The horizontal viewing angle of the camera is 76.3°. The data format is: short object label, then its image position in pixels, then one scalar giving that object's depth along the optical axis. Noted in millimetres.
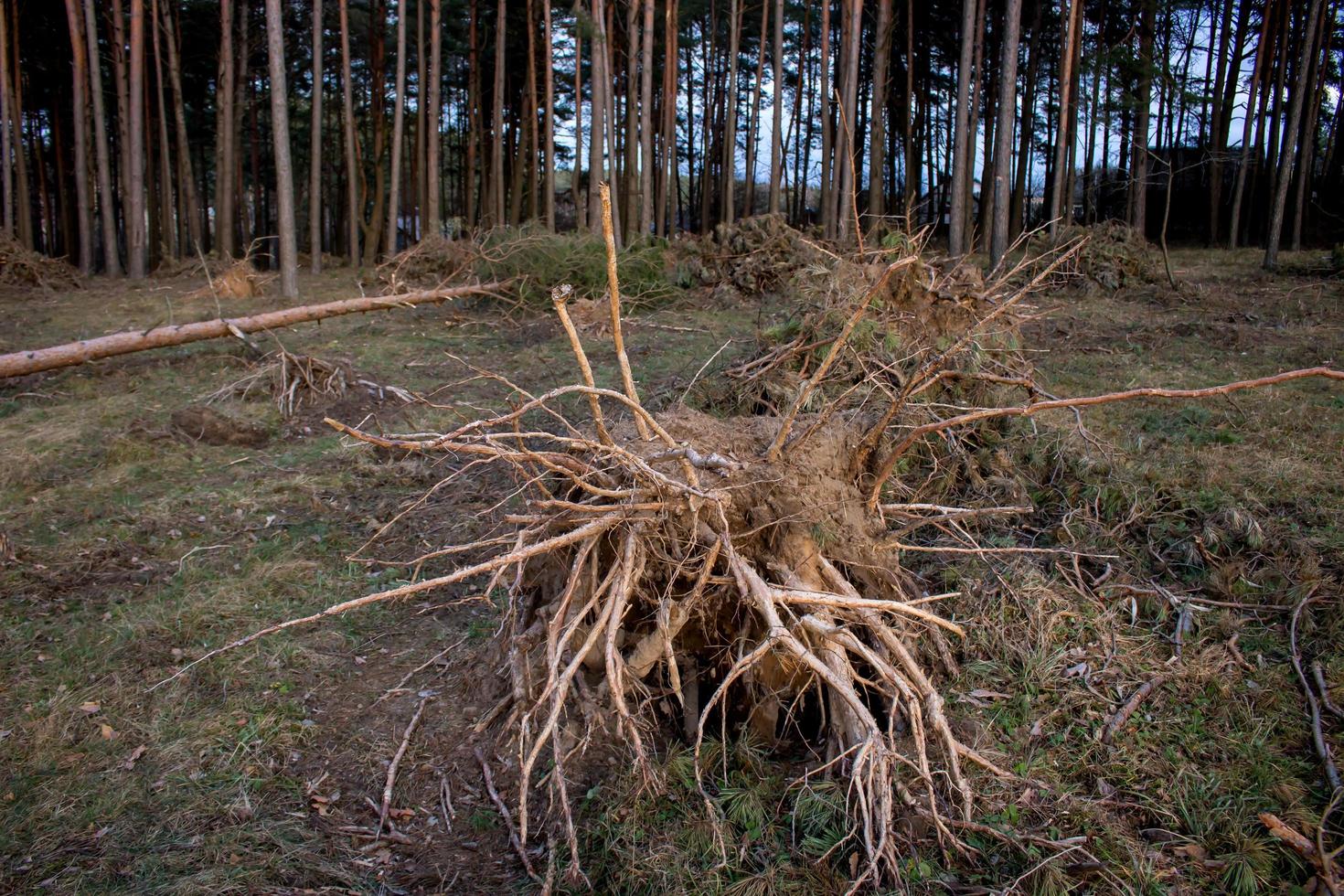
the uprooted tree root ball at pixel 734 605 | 2904
